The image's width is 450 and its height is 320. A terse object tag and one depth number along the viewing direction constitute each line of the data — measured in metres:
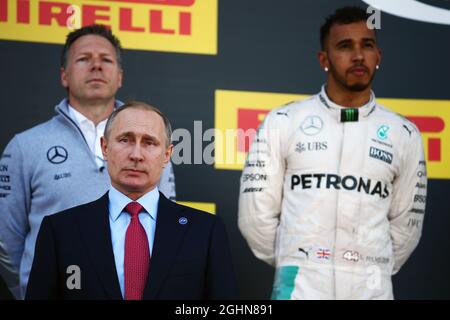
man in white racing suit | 6.87
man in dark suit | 5.20
